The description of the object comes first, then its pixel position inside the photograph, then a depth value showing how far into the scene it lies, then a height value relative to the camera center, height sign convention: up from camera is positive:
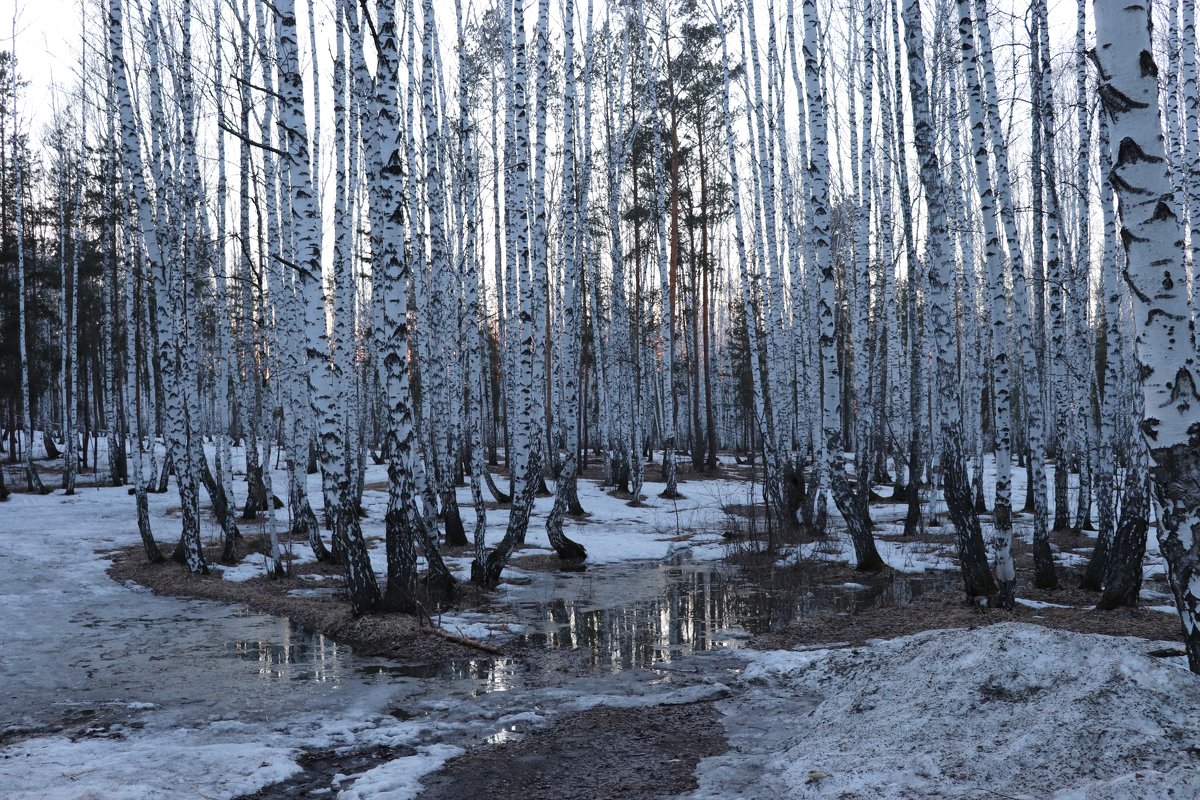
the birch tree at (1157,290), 3.74 +0.51
